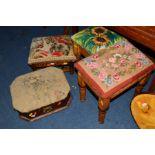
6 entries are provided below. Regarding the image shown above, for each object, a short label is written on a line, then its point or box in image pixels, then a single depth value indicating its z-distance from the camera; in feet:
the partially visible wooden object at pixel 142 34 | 4.52
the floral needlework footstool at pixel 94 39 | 5.51
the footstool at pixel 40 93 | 5.54
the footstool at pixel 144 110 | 4.83
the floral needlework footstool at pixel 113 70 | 4.73
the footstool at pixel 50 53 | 6.24
